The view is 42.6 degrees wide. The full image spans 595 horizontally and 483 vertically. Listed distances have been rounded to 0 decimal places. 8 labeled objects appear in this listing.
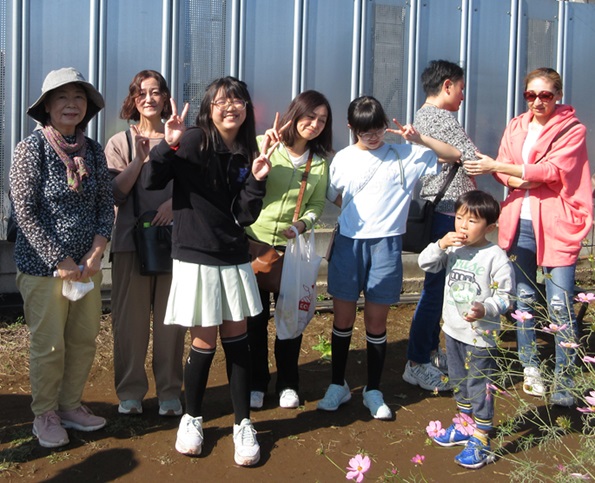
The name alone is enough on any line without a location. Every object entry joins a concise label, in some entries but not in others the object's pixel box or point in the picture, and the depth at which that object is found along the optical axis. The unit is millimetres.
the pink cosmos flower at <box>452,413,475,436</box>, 3334
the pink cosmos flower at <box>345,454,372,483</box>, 2893
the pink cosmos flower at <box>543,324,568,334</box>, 3037
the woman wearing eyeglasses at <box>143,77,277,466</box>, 3777
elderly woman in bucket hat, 3760
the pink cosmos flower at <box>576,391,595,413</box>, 2631
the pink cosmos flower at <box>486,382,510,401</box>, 3857
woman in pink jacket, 4742
